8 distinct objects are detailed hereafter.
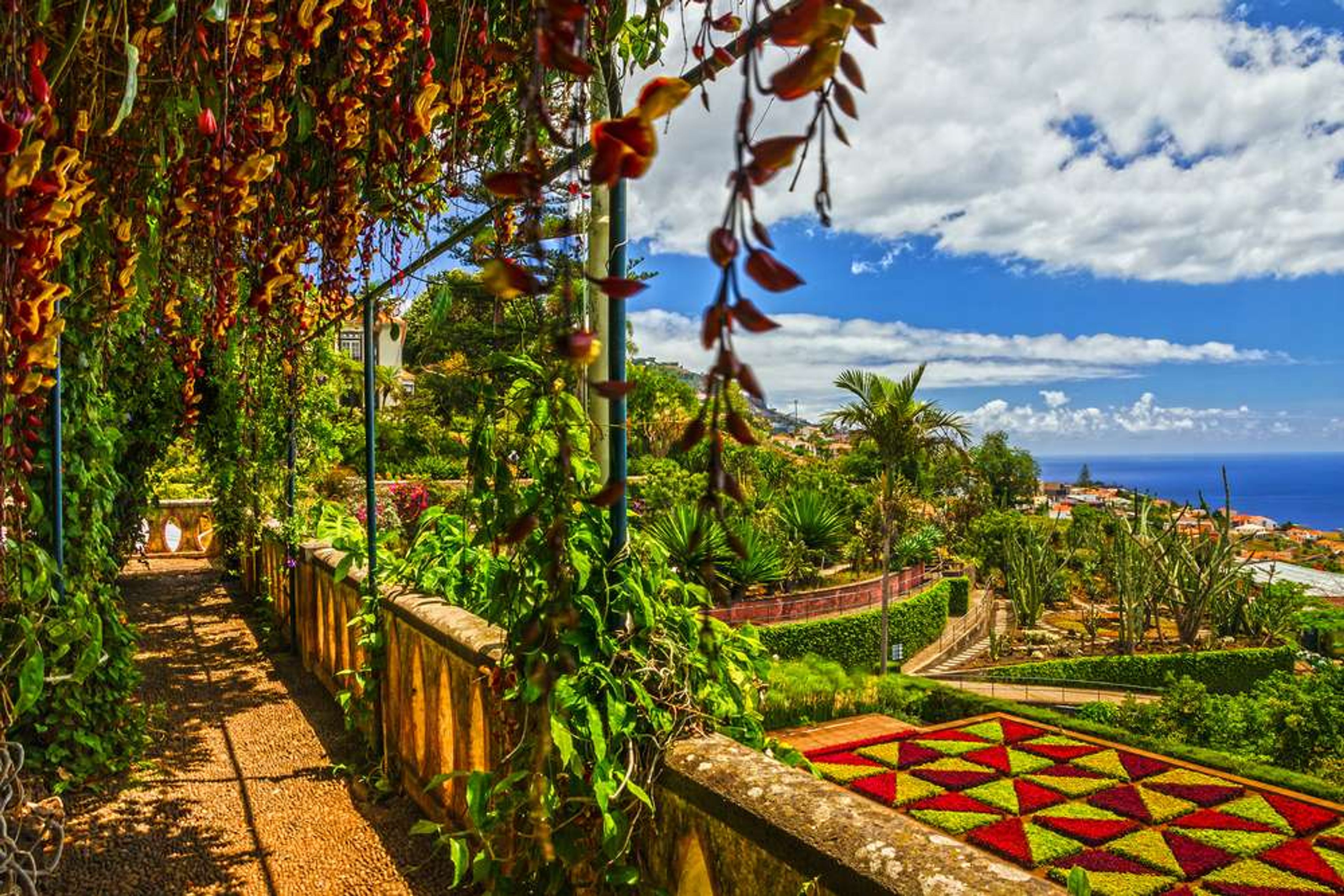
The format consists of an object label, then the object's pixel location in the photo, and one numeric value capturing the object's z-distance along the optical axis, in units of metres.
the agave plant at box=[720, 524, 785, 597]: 14.15
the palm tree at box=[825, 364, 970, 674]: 16.36
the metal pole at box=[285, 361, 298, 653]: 5.24
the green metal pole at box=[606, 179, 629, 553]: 1.57
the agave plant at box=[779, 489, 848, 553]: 17.61
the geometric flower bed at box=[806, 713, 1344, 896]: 7.55
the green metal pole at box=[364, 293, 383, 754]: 3.42
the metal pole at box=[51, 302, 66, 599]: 2.88
